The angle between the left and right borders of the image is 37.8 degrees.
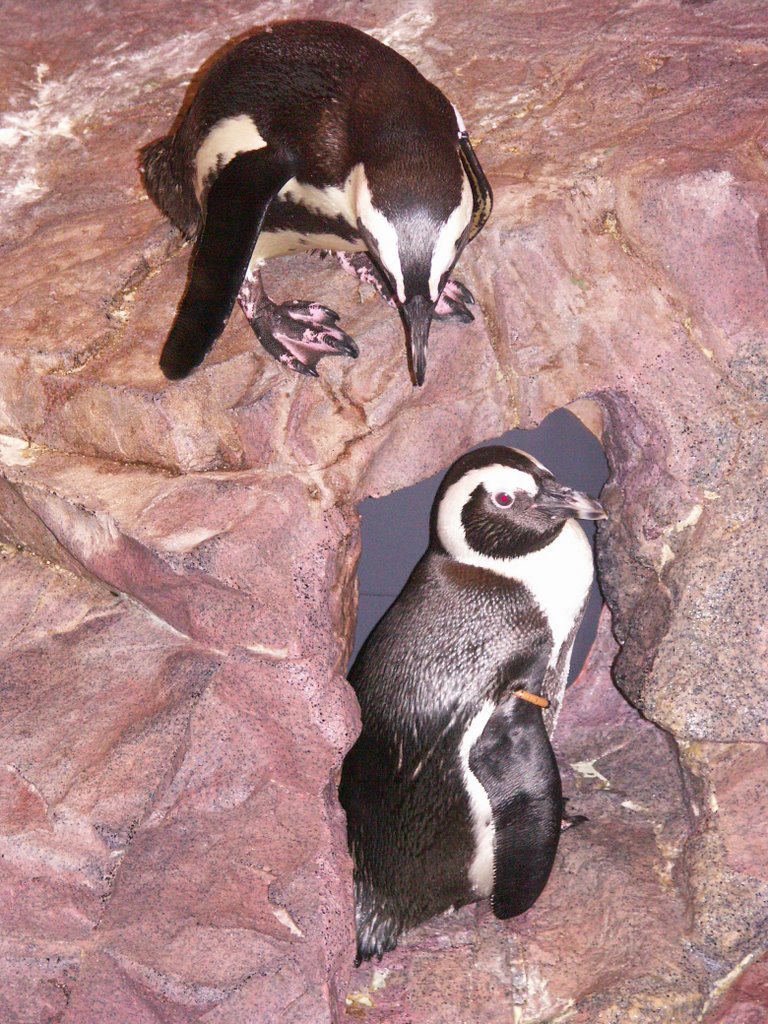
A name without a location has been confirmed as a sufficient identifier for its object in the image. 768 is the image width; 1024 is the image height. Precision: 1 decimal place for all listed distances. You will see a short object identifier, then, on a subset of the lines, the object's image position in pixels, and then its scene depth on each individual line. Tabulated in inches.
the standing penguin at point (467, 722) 86.8
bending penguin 66.1
